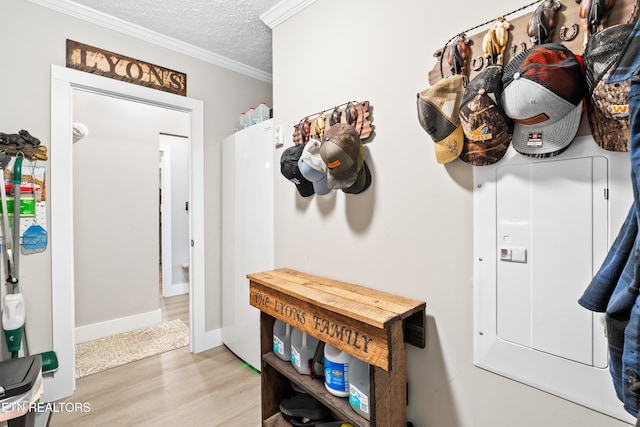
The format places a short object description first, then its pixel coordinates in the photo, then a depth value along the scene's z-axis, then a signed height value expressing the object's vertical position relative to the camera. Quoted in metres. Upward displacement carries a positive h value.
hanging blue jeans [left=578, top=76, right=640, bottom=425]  0.59 -0.20
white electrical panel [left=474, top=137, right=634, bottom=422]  0.82 -0.17
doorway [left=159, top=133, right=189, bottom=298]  3.93 -0.07
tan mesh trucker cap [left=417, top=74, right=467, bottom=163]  1.00 +0.34
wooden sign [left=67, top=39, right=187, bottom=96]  1.95 +1.02
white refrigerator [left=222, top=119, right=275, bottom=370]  2.02 -0.12
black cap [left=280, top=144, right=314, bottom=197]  1.58 +0.22
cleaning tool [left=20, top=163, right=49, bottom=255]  1.78 -0.16
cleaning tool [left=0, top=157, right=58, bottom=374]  1.66 -0.31
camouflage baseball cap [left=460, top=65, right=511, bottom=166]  0.89 +0.28
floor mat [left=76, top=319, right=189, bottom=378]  2.31 -1.20
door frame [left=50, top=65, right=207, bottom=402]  1.87 -0.03
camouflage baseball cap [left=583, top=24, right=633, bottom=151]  0.69 +0.28
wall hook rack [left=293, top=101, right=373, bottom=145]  1.38 +0.46
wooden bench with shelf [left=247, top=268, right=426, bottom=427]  1.05 -0.48
